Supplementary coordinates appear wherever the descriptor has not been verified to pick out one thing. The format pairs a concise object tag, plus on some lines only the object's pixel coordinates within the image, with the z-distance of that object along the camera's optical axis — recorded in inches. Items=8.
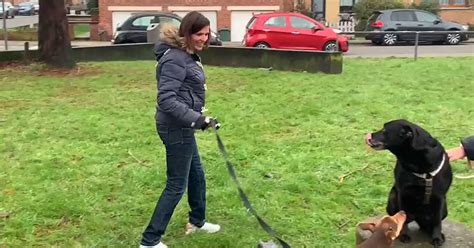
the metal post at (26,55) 576.1
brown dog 113.6
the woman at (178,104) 155.2
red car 779.4
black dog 136.4
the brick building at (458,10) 1311.5
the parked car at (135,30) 828.0
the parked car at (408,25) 987.3
